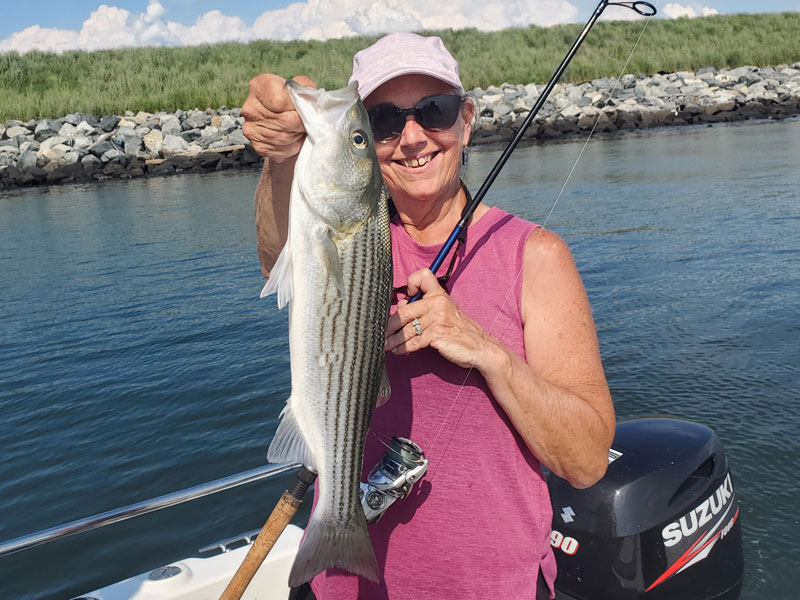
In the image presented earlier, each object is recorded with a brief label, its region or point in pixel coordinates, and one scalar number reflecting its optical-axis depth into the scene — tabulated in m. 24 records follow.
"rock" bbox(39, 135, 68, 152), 32.70
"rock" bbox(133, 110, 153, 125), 36.88
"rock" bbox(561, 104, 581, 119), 36.12
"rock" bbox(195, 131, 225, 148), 34.03
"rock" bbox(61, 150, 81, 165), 31.78
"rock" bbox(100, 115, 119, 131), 35.44
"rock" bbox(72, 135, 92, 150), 33.00
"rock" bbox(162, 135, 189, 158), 33.12
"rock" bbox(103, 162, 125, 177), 32.34
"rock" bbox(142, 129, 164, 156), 33.38
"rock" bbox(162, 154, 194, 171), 32.91
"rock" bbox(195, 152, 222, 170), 33.00
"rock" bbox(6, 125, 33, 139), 34.31
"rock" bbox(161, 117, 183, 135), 35.28
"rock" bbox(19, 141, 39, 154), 32.38
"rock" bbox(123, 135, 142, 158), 32.97
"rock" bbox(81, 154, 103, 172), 32.12
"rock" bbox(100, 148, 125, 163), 32.47
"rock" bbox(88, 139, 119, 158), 32.81
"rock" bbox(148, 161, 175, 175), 32.78
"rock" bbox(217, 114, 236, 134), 35.16
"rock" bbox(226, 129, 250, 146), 33.91
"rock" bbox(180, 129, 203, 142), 34.91
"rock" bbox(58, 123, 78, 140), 34.06
